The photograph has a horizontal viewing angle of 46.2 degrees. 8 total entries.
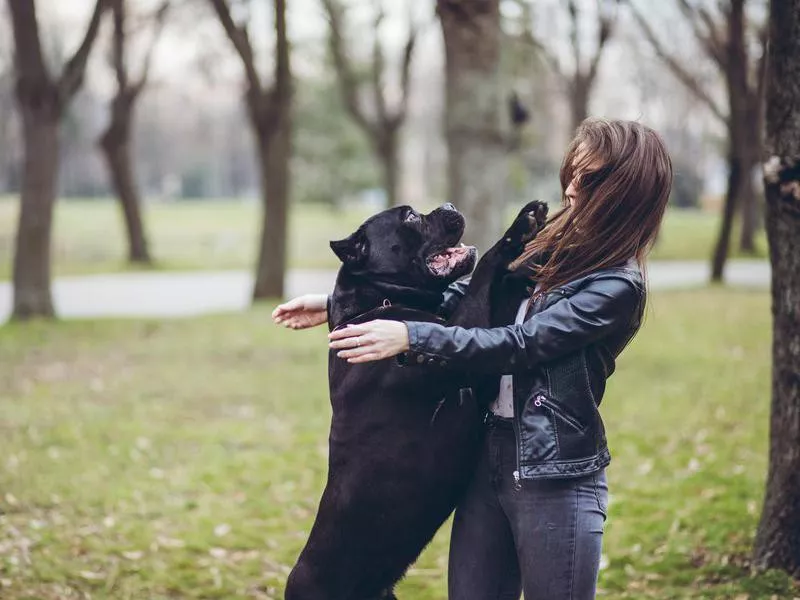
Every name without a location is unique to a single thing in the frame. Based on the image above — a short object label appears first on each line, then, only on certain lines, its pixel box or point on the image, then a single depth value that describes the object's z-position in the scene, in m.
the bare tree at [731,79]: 19.78
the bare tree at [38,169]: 14.75
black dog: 3.06
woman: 2.68
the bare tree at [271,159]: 17.22
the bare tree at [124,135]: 23.43
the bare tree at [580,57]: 21.00
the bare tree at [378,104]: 22.97
